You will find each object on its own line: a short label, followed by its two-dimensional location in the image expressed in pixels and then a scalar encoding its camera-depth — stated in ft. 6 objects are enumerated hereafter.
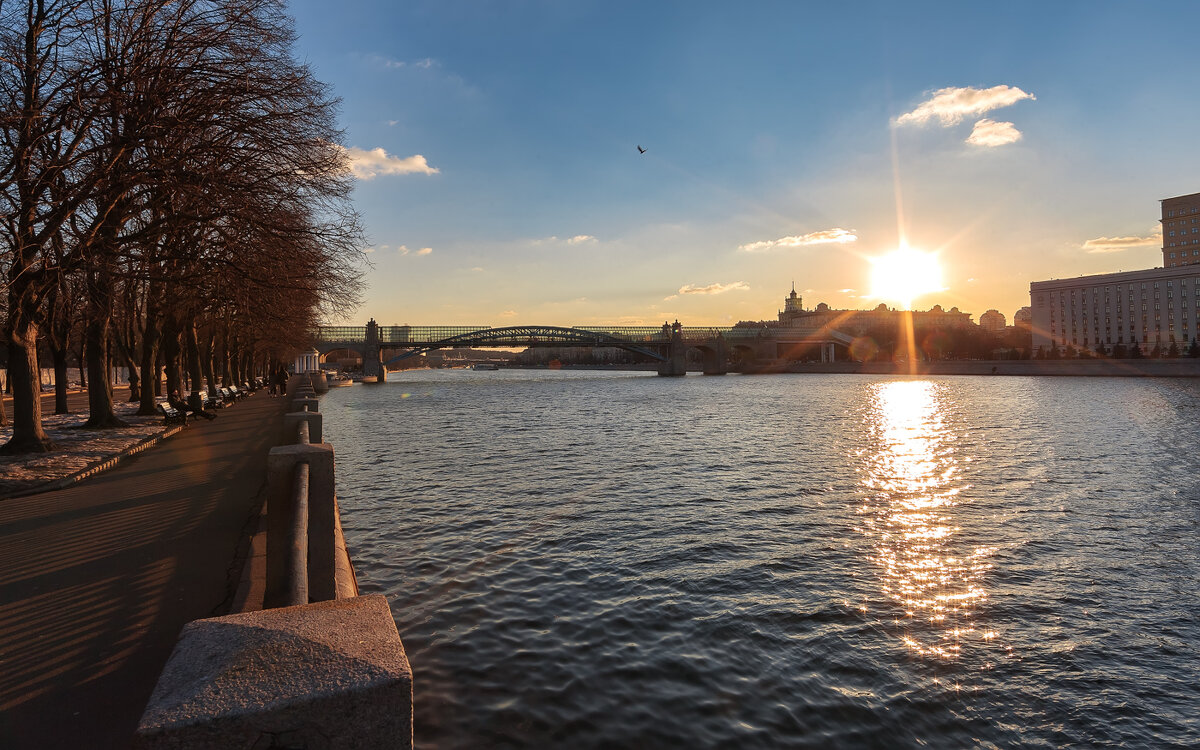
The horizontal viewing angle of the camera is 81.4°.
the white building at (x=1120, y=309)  385.09
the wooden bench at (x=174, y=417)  62.90
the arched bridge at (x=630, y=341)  313.94
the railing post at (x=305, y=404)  38.55
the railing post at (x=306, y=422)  30.56
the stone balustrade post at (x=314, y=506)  15.02
